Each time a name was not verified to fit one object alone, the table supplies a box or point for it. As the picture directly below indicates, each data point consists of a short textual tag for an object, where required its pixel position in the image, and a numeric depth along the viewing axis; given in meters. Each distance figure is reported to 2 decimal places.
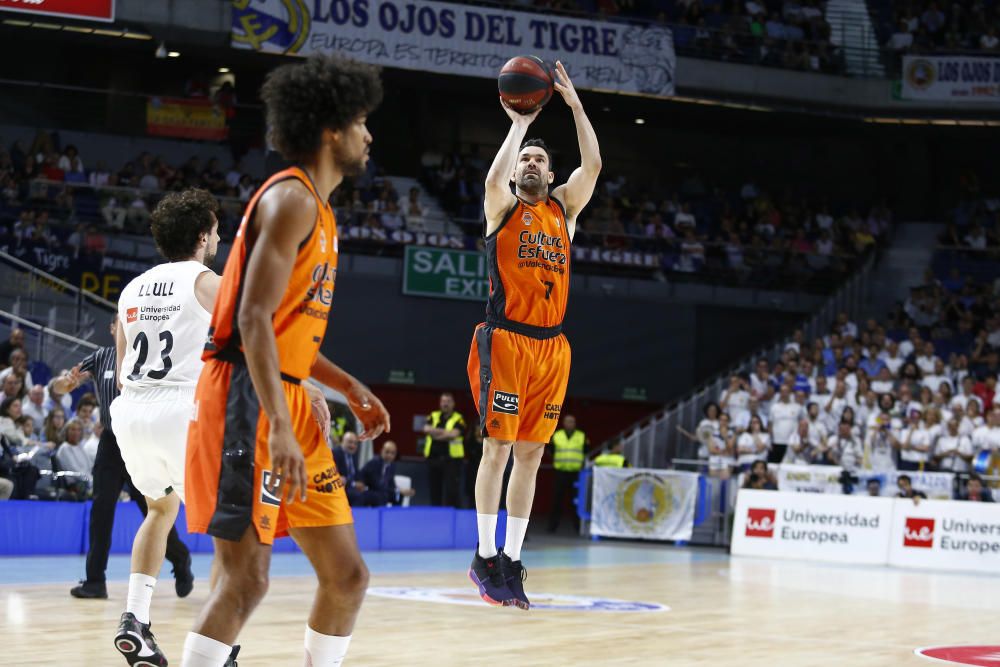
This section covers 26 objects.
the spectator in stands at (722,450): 20.91
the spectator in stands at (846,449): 19.98
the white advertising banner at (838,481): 18.59
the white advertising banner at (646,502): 20.41
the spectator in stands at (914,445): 19.75
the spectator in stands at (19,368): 15.30
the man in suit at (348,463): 16.38
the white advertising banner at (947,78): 27.41
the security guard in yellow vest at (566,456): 21.86
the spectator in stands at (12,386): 14.90
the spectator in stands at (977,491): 17.98
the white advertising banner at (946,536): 17.42
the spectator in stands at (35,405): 15.36
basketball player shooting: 7.41
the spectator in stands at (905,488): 18.23
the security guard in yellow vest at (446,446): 19.11
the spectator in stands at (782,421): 21.05
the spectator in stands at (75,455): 14.35
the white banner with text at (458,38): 23.56
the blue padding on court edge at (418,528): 16.88
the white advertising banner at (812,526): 18.08
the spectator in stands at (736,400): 22.11
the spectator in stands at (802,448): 20.36
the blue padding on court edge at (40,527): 13.52
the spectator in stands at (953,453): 19.58
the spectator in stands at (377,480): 16.78
